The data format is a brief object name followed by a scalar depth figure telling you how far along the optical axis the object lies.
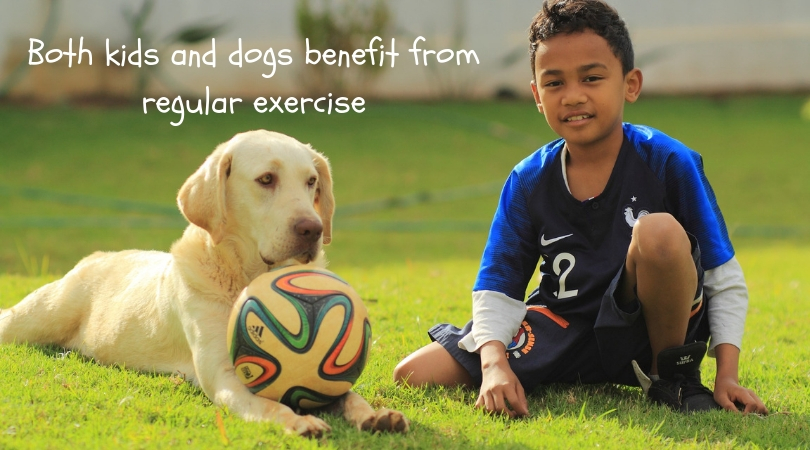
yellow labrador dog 4.00
